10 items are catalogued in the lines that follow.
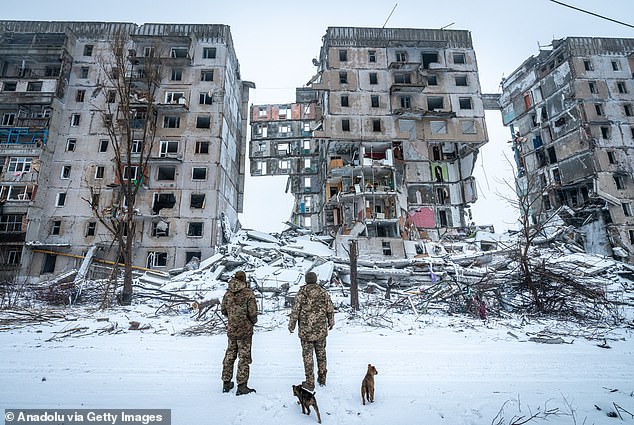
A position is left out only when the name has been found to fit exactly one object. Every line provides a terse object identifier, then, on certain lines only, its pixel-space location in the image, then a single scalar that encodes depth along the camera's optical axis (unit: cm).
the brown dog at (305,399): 379
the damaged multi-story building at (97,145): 2498
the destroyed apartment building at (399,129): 3025
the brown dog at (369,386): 430
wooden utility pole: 1195
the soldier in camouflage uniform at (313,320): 472
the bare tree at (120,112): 2584
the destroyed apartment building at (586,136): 2869
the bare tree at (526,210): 1122
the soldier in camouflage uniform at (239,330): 455
